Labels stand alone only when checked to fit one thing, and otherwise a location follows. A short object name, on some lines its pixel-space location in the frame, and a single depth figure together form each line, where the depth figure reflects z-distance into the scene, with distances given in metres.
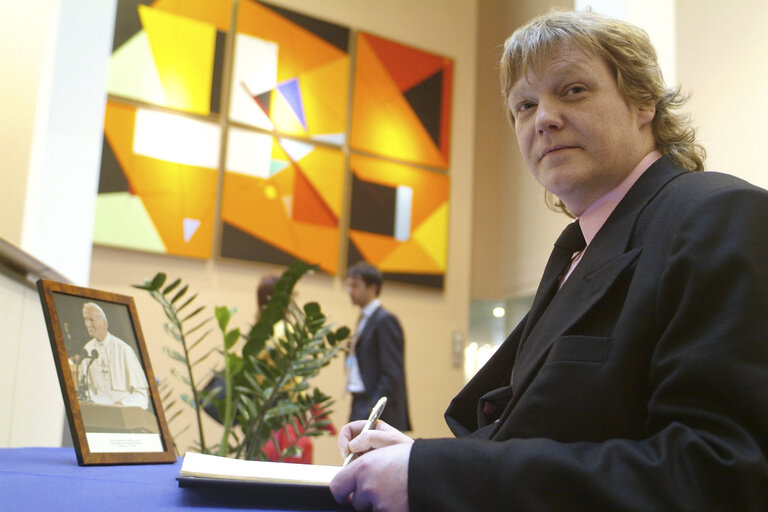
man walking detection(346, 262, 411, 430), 4.92
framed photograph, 1.50
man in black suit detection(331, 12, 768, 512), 0.86
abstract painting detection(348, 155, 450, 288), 6.97
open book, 0.99
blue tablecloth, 0.92
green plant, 2.58
